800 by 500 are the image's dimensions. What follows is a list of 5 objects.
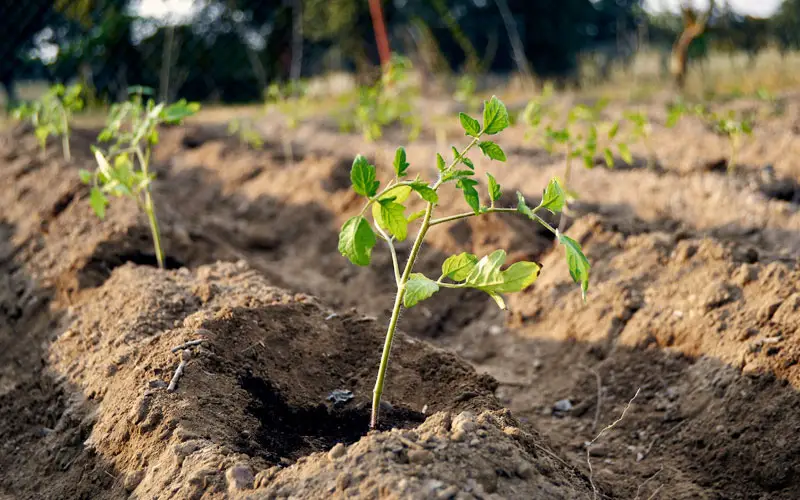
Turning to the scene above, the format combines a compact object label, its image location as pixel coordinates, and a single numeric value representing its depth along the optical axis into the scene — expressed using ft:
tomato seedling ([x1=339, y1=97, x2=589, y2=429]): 7.30
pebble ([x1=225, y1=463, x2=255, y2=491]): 7.23
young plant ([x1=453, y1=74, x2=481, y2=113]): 24.83
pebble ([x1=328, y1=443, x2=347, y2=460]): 7.13
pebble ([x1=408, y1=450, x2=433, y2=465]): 6.88
